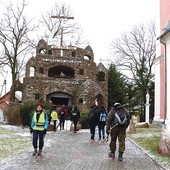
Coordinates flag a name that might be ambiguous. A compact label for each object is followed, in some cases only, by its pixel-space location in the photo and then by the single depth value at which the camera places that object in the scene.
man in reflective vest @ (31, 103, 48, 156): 9.79
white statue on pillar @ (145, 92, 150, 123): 26.43
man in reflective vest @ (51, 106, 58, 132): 18.60
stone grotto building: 31.61
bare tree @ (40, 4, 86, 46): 39.16
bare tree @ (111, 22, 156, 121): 34.66
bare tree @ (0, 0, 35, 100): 32.41
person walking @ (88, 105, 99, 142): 14.11
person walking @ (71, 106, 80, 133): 17.41
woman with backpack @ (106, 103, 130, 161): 8.89
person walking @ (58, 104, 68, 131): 19.60
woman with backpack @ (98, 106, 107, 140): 14.17
